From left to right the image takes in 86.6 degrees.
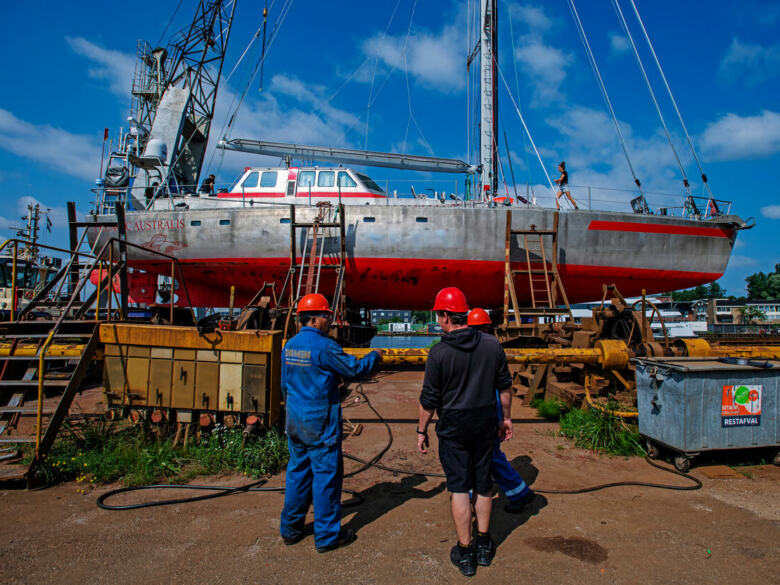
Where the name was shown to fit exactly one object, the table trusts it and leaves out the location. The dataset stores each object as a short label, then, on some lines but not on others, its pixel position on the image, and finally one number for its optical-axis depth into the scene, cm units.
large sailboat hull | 1139
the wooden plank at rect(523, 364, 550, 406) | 688
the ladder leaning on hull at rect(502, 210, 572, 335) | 870
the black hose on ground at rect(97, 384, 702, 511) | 343
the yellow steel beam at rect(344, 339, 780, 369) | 494
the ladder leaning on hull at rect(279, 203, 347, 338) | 1016
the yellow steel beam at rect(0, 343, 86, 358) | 459
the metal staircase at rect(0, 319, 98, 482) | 392
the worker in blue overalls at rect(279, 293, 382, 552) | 288
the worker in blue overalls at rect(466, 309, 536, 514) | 329
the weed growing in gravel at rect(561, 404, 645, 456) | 464
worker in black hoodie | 267
